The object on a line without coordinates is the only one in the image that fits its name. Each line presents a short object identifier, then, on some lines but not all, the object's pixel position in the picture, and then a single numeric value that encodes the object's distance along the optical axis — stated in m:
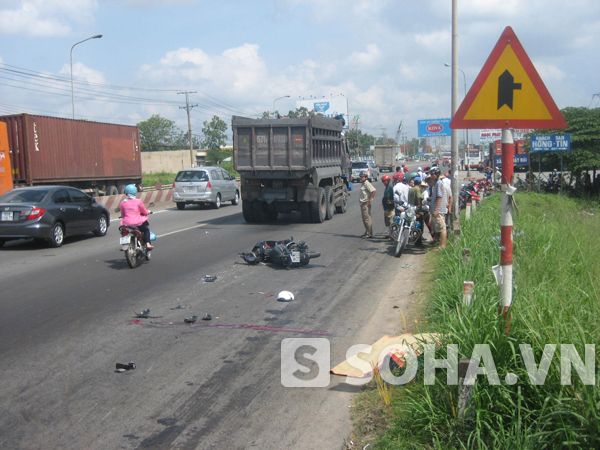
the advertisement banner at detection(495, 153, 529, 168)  23.45
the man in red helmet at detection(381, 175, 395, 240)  13.16
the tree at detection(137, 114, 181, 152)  107.93
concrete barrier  21.65
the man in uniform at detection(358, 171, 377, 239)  13.61
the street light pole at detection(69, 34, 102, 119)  29.27
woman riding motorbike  10.38
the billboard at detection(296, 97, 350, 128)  72.25
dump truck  15.65
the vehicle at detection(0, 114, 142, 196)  21.83
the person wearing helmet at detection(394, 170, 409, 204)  12.21
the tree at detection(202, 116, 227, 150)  93.18
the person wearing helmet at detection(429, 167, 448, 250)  11.31
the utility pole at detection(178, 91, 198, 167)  65.00
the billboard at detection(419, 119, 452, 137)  28.19
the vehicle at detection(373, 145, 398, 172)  60.06
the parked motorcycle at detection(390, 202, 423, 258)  11.32
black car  12.30
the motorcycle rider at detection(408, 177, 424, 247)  12.43
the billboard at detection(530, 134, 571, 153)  21.00
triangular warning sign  3.69
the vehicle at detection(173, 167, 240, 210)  22.83
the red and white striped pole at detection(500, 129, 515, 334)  3.74
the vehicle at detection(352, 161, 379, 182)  40.09
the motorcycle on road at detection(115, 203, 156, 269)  10.02
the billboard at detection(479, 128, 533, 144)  43.22
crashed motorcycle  10.12
